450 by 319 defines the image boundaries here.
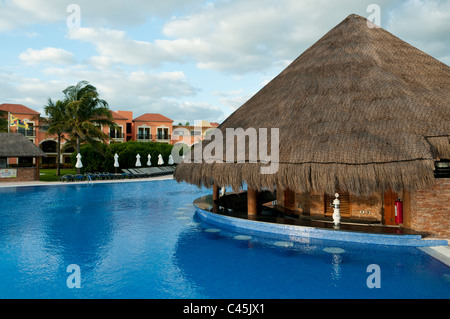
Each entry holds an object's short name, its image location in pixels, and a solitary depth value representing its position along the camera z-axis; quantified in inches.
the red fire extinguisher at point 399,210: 317.1
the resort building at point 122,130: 1629.3
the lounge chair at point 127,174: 1012.5
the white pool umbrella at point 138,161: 1104.9
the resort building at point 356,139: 288.2
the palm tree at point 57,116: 984.3
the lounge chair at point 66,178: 893.8
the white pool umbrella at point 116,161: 1015.9
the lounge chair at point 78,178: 911.7
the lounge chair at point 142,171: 1070.9
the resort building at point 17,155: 895.7
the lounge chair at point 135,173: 1041.5
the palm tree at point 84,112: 983.5
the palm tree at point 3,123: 1266.6
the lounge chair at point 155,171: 1112.8
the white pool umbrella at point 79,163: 927.7
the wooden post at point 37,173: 930.7
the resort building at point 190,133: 2136.3
